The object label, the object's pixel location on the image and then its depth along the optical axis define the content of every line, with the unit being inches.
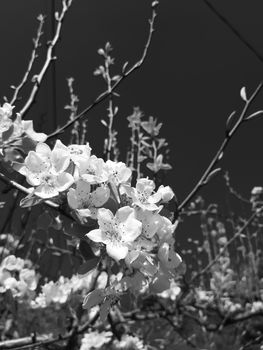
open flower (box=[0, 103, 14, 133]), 13.6
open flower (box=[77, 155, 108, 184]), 11.9
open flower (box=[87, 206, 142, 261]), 11.0
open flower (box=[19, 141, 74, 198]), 11.7
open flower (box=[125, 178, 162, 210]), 11.6
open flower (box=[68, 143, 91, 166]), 12.1
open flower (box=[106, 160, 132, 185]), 12.2
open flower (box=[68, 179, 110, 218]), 11.5
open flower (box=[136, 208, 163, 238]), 11.5
